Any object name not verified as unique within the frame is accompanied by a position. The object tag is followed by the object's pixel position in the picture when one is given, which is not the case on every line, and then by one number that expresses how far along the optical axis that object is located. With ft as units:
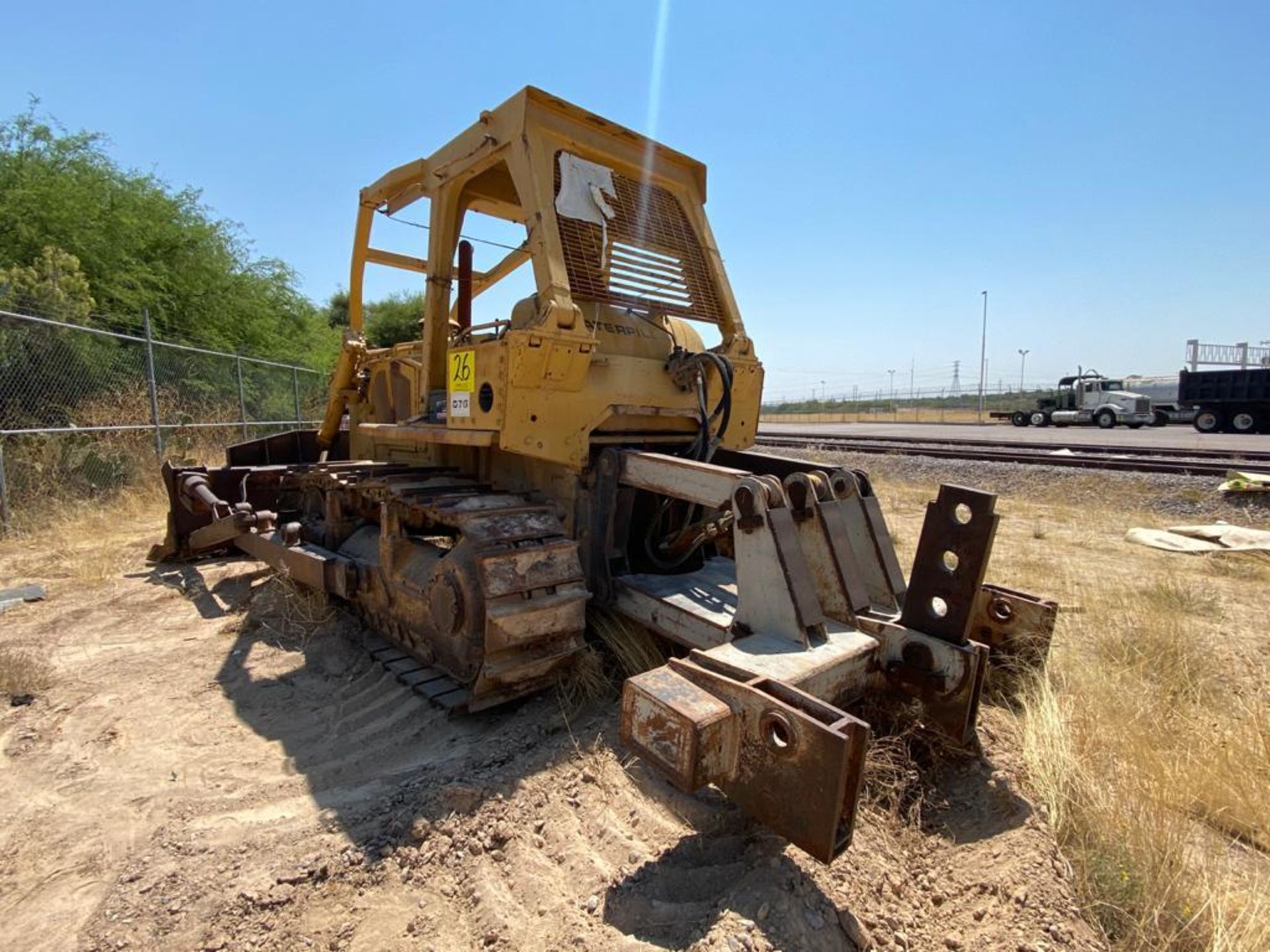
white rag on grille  12.18
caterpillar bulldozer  6.60
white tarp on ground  22.49
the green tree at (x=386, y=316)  85.25
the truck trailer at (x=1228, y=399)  74.59
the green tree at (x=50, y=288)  30.68
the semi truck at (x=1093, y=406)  93.71
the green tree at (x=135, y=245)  35.73
